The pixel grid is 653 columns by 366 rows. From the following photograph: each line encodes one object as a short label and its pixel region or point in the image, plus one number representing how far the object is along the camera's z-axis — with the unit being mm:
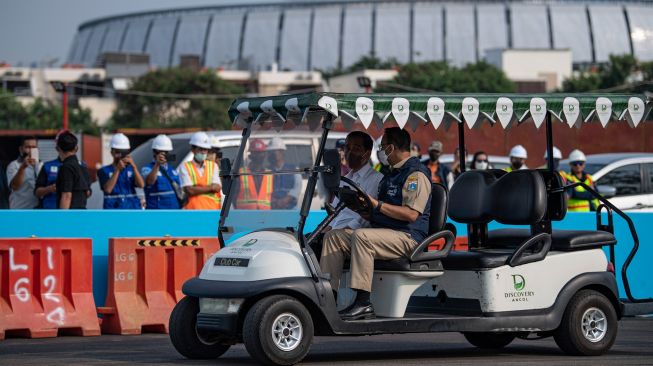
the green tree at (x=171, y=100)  96250
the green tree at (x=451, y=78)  97750
